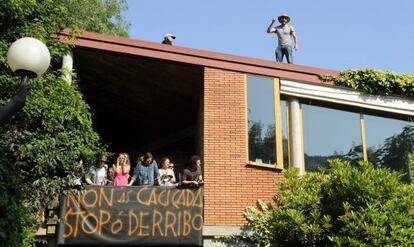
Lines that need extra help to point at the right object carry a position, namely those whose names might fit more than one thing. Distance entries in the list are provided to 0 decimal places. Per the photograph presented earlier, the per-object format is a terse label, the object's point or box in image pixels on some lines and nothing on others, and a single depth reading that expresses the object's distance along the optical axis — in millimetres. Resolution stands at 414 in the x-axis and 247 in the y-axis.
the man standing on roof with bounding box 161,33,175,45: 15016
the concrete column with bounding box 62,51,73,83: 12820
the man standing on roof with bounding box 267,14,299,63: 15773
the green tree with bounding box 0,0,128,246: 11289
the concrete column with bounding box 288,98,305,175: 13555
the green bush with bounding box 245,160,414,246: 9758
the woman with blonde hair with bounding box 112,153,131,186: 12781
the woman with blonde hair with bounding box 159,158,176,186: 12906
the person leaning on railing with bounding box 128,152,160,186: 12779
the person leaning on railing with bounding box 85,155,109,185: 12727
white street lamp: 6238
